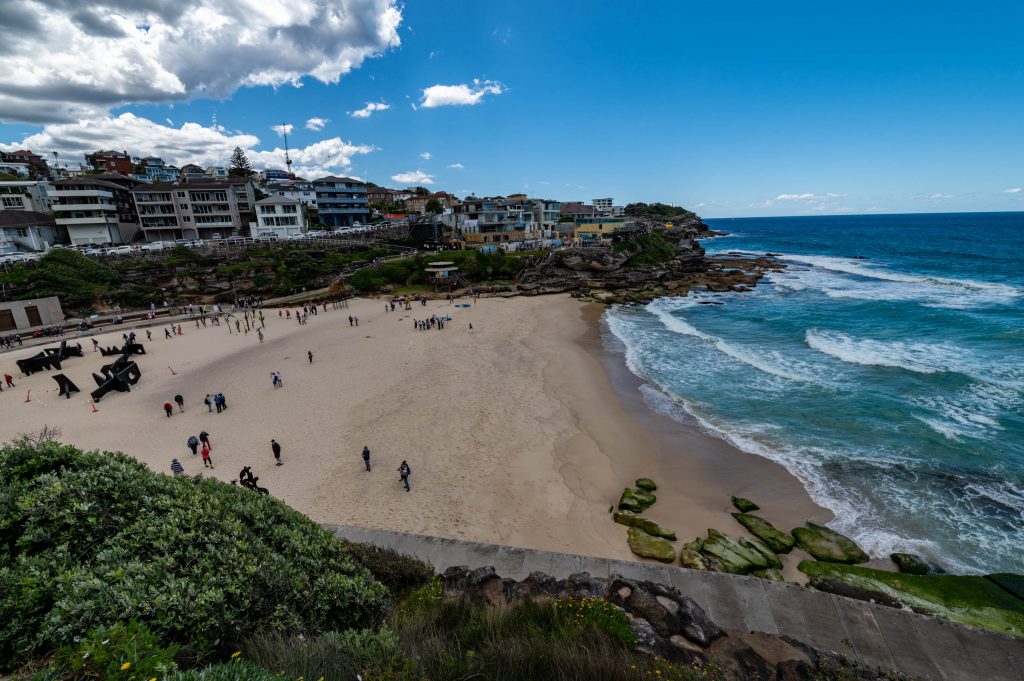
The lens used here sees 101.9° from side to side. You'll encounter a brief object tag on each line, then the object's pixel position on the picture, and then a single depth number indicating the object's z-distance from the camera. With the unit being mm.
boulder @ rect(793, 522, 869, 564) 11320
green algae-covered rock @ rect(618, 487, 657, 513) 13609
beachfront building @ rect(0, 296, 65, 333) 37094
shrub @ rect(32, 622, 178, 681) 3580
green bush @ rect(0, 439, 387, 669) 4316
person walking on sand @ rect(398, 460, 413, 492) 14375
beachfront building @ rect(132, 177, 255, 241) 63656
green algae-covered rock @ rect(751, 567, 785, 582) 10474
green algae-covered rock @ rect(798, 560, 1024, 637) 9062
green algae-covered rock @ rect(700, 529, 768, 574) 10859
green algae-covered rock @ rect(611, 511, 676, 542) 12422
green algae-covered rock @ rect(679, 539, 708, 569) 10964
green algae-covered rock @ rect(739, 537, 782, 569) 11094
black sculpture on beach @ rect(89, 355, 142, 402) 22734
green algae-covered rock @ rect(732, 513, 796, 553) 11794
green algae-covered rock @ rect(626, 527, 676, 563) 11469
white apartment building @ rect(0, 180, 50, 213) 59188
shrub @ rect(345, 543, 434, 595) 7750
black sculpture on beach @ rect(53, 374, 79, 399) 23000
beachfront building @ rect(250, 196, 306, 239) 66688
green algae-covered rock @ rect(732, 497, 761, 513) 13469
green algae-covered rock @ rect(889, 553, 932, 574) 10742
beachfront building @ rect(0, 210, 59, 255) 52062
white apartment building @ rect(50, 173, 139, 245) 56719
